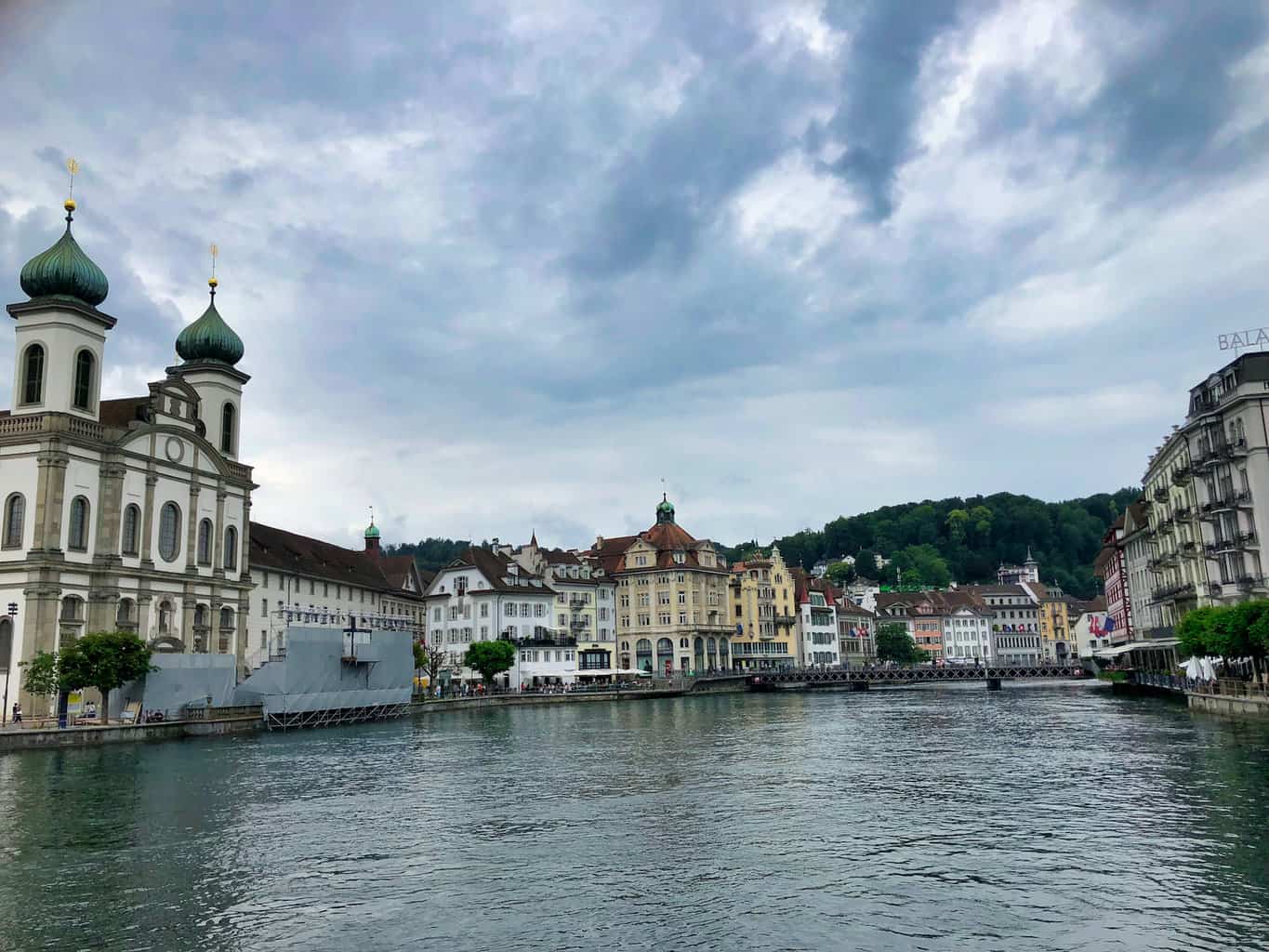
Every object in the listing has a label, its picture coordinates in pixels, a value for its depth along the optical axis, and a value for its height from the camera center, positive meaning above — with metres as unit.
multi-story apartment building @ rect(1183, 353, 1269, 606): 65.44 +10.88
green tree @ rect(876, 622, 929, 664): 166.75 +2.31
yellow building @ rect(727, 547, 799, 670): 141.50 +6.63
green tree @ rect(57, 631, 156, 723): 55.91 +1.33
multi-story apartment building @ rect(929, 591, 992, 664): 195.88 +4.70
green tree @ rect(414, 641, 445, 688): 100.62 +1.74
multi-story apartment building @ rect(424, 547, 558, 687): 112.62 +6.27
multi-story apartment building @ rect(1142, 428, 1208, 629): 74.81 +8.86
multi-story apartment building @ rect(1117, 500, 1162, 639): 97.62 +7.89
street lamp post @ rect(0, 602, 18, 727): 59.03 +3.98
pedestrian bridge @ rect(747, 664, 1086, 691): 113.31 -1.87
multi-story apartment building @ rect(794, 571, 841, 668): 151.38 +5.51
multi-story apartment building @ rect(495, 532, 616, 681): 122.69 +7.90
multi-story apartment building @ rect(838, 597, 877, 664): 167.12 +4.33
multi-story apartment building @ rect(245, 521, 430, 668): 89.19 +8.48
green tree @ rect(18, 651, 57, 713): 55.69 +0.74
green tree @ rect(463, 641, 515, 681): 100.44 +1.56
